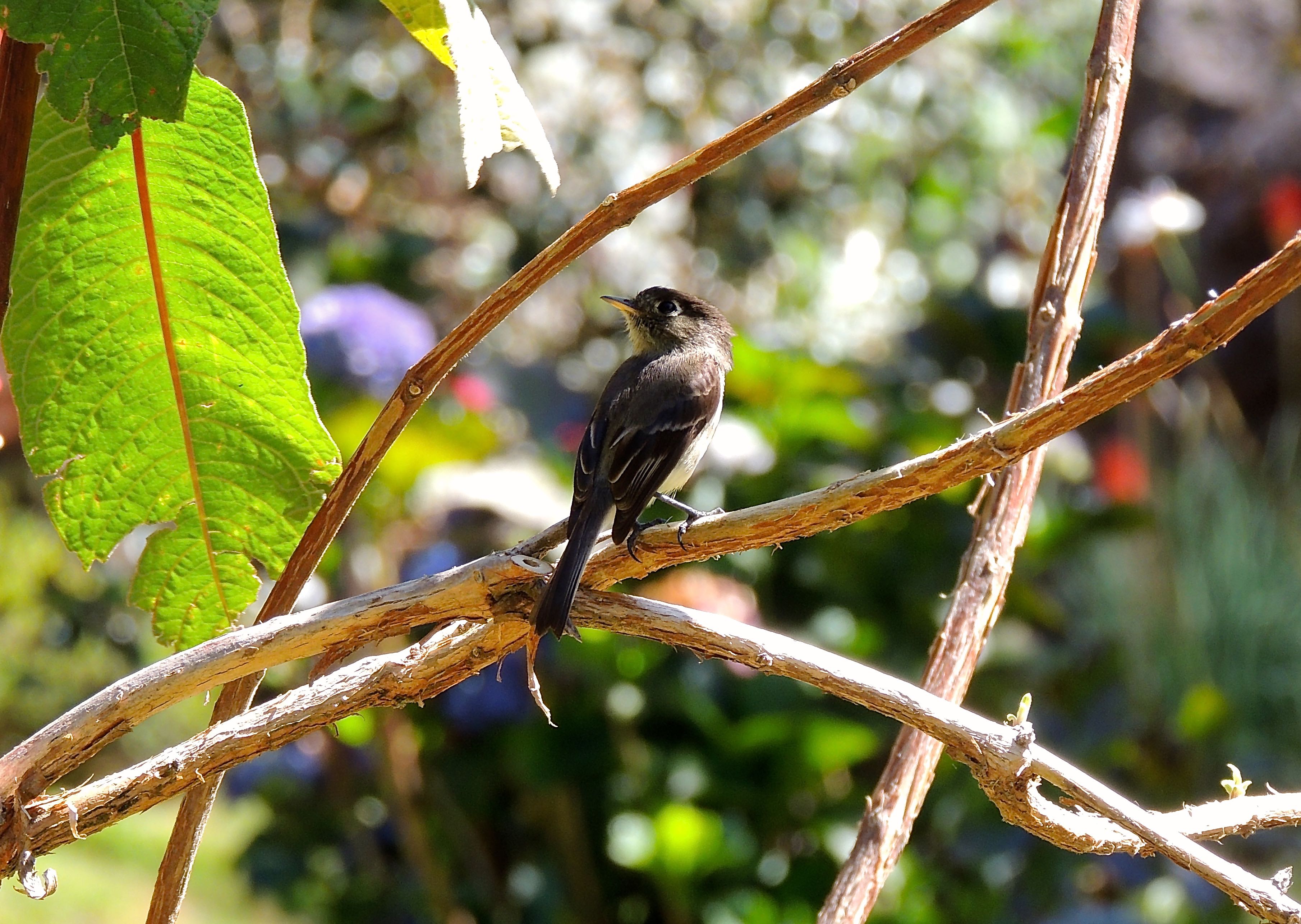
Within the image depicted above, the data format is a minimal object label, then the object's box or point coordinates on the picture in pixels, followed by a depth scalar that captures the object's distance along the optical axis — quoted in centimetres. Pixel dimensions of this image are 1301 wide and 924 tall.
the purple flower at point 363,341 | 802
